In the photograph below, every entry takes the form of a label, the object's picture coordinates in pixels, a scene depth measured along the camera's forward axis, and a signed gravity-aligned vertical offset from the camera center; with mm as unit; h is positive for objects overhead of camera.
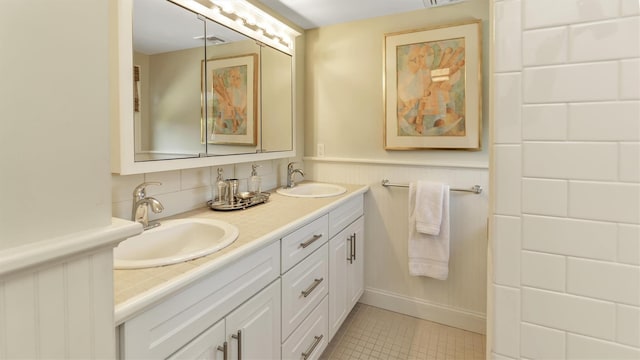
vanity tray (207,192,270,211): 1653 -172
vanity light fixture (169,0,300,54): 1608 +864
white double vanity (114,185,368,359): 821 -398
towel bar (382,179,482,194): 2121 -129
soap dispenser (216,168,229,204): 1777 -105
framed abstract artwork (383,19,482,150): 2084 +543
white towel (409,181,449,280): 2119 -395
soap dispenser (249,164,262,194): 2047 -71
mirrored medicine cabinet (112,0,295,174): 1260 +383
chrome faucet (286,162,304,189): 2393 -27
